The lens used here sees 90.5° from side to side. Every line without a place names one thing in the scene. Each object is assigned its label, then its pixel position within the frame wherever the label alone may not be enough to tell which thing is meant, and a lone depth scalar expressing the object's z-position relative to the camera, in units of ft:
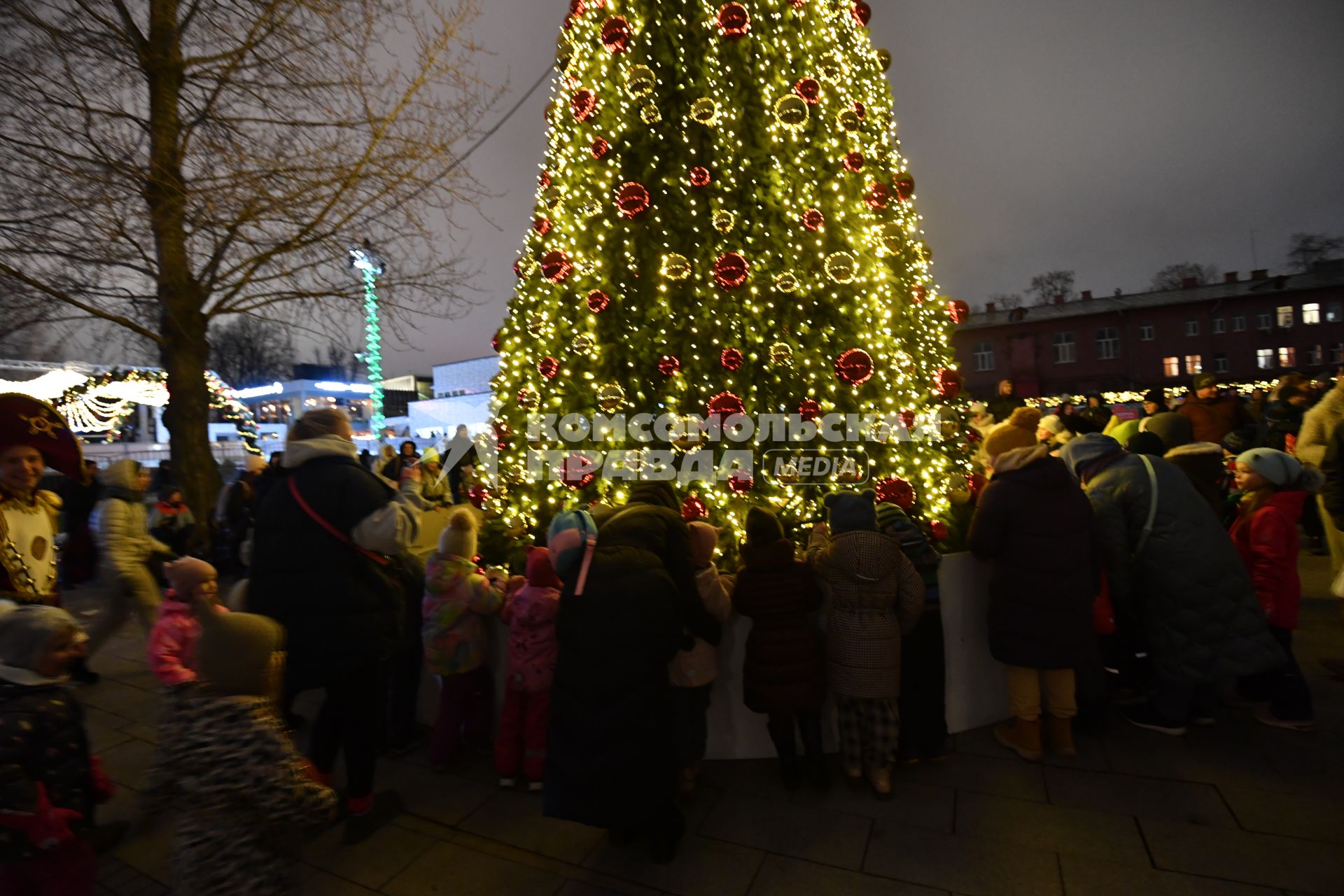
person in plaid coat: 11.50
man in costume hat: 10.90
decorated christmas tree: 15.64
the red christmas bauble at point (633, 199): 15.44
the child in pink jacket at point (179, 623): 9.48
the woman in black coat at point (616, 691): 9.20
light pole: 25.93
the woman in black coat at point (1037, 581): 11.96
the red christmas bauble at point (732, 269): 14.65
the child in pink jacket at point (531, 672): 11.98
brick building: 129.08
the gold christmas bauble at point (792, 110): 15.11
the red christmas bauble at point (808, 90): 15.80
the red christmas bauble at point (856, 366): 14.88
